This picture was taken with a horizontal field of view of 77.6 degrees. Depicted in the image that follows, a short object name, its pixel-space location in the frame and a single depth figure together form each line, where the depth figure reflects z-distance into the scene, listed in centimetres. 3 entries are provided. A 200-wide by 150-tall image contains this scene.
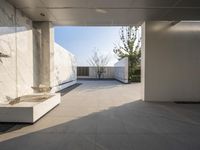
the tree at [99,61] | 1338
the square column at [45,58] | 464
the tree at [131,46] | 1079
